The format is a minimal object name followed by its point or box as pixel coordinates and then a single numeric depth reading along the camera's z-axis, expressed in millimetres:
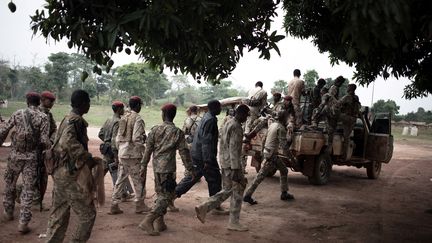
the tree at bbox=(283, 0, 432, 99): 2324
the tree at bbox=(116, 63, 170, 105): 46156
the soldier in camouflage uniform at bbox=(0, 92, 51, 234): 5320
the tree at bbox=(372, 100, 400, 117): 41791
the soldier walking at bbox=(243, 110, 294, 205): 7141
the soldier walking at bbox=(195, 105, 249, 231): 5527
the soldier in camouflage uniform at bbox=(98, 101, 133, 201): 6922
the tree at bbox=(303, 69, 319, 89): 28014
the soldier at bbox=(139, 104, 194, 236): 5188
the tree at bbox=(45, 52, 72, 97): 43531
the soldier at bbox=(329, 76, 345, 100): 9393
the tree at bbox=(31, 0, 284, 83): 2918
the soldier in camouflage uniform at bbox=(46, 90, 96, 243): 3896
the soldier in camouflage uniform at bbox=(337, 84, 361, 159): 9473
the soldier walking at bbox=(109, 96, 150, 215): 6164
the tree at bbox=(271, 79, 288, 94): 53500
